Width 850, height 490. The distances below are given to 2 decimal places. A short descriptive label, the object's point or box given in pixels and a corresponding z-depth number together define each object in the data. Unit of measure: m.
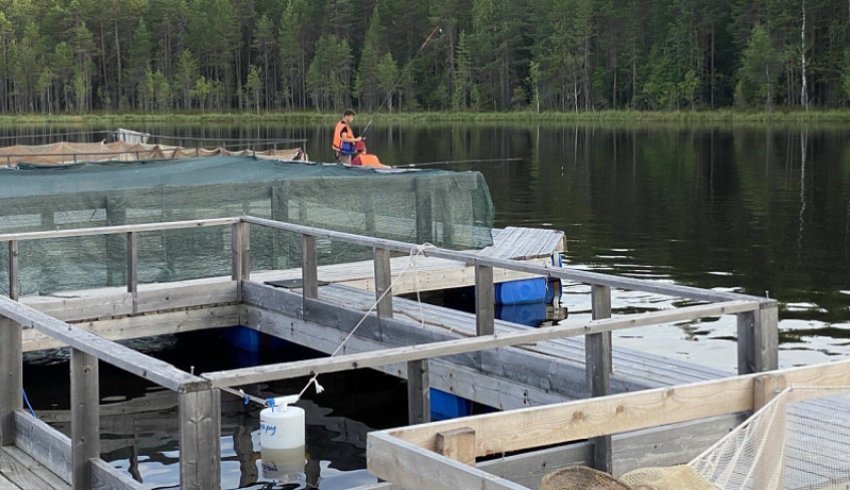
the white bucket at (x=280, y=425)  9.82
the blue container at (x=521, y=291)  17.70
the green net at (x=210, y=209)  14.27
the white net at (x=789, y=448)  6.01
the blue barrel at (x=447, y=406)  11.02
